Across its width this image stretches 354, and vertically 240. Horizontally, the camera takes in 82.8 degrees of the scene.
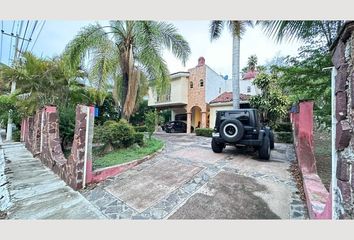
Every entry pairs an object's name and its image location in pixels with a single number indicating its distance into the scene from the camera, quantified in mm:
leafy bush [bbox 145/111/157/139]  10508
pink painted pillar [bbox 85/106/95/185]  5598
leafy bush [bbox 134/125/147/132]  18483
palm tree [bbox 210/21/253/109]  11734
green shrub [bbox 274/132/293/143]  11578
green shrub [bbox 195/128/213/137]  15070
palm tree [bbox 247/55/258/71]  25162
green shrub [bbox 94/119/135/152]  8461
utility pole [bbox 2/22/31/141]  14583
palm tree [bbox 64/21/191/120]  8820
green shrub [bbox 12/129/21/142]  16141
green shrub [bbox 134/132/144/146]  9281
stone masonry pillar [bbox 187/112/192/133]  19047
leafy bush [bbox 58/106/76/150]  9523
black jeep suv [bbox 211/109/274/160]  6945
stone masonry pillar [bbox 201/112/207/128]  18344
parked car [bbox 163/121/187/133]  20109
